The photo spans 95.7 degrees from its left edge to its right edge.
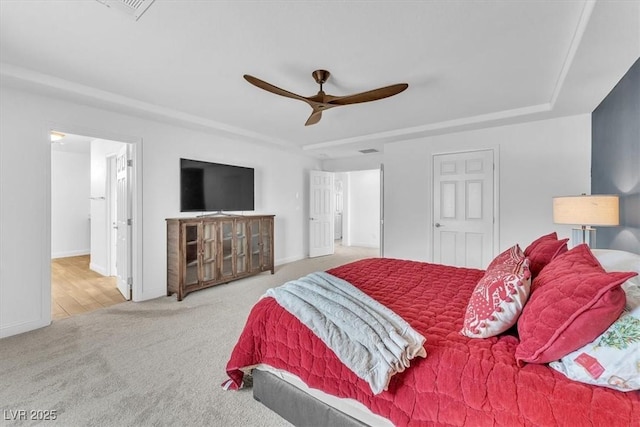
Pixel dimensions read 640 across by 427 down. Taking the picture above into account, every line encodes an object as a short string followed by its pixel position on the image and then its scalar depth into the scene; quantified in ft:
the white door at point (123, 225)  11.98
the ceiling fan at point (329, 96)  7.53
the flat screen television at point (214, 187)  13.30
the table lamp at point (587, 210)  7.02
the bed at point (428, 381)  3.14
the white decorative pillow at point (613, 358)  2.97
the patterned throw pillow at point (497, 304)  4.26
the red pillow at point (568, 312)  3.15
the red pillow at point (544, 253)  5.87
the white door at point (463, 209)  13.44
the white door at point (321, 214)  20.80
